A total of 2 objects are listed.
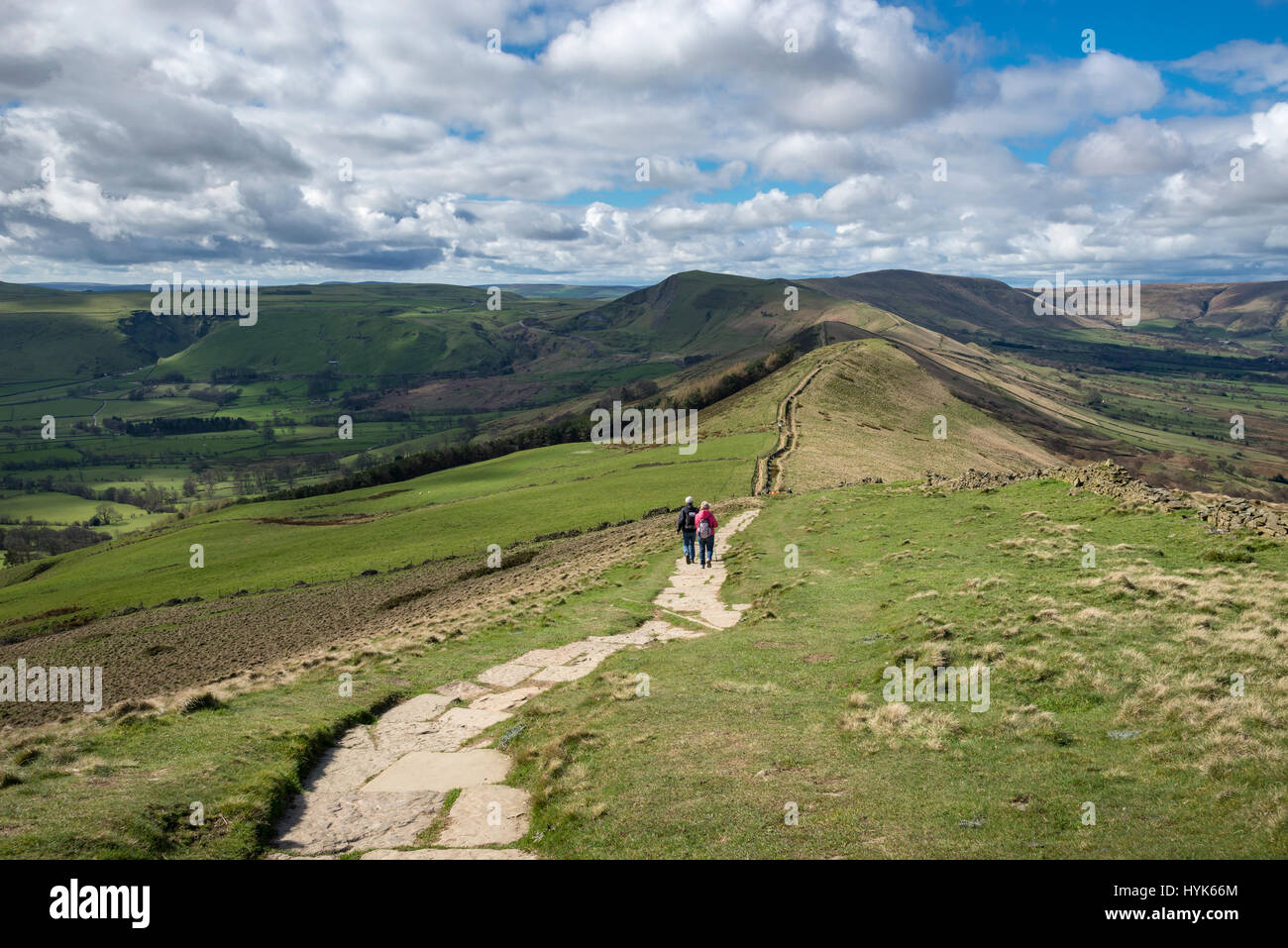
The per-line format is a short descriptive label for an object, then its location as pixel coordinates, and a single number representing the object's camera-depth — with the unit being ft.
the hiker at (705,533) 107.45
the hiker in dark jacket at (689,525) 111.86
